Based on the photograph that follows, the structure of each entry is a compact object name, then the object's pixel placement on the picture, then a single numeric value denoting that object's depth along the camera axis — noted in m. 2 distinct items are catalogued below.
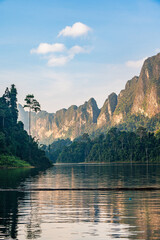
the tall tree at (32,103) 127.53
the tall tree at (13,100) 137.35
